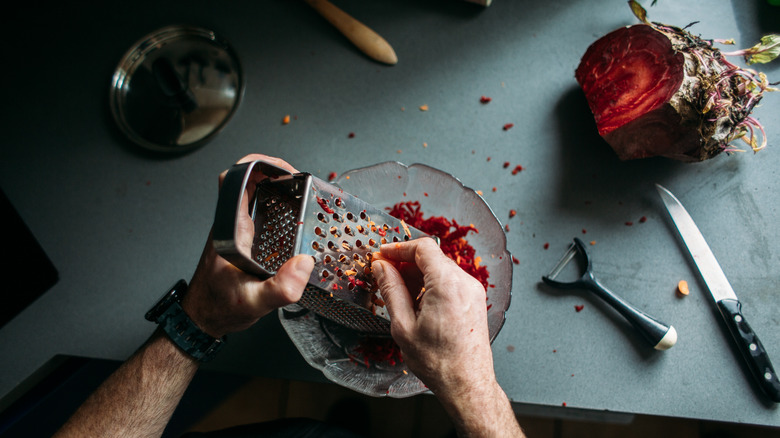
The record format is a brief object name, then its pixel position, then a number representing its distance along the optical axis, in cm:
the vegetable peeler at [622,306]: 62
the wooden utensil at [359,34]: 71
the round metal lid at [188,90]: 71
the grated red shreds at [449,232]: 61
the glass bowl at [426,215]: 60
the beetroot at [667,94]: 59
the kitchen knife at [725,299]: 61
